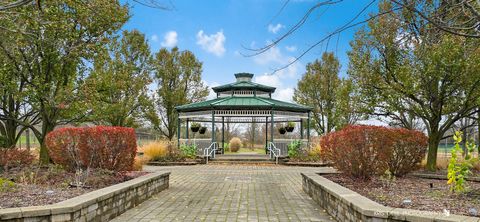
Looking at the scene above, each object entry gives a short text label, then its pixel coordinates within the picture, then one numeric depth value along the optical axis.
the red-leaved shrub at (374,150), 8.24
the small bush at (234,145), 27.97
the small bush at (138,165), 12.70
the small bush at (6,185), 6.71
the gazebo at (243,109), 20.12
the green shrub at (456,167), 4.95
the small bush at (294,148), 19.61
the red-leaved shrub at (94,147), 8.48
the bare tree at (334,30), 3.20
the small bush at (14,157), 10.88
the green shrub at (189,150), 19.62
